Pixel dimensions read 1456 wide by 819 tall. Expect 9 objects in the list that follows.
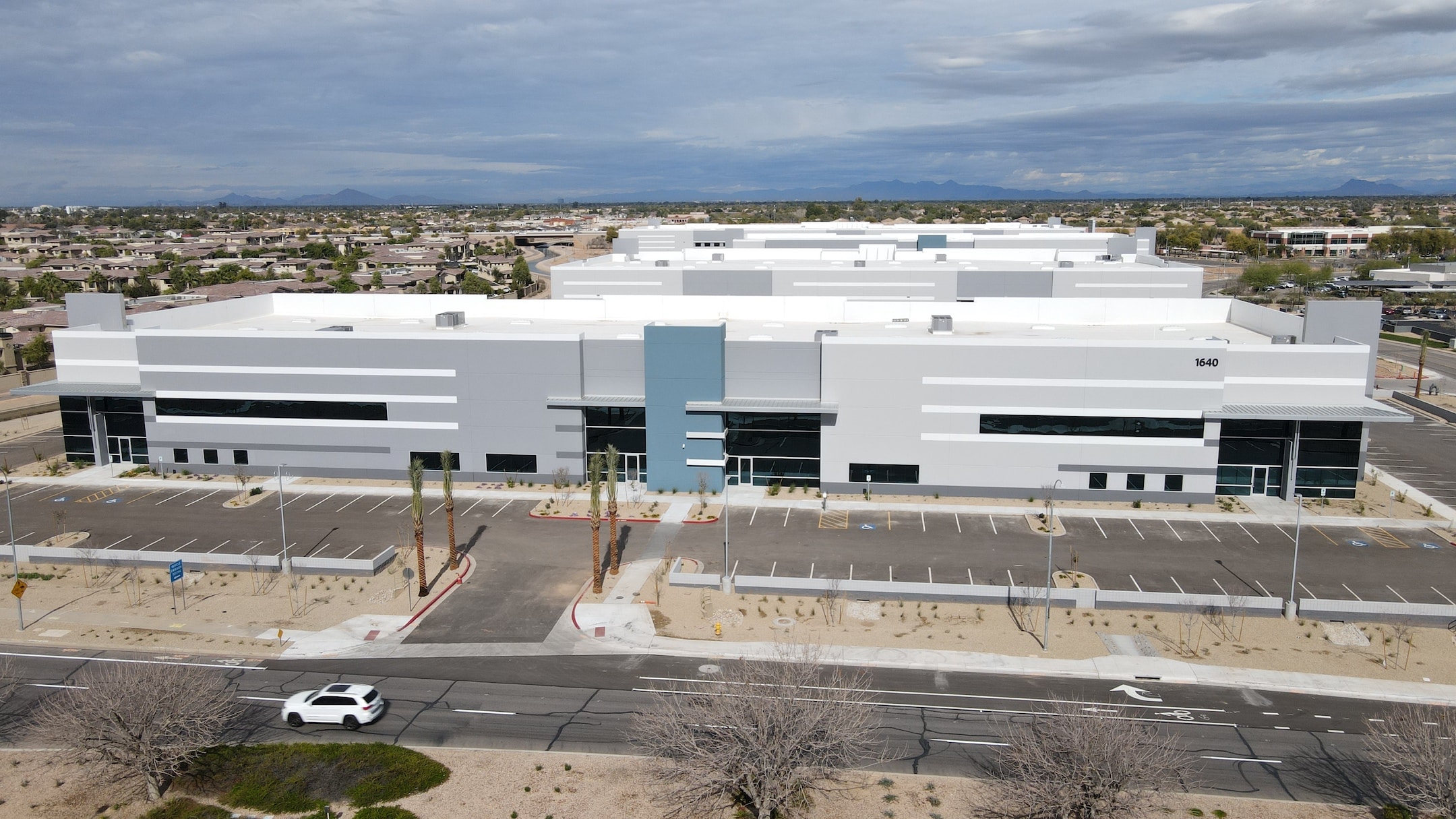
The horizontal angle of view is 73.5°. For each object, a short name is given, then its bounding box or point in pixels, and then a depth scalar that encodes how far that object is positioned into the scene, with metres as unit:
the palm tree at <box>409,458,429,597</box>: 38.62
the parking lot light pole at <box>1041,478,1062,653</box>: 35.38
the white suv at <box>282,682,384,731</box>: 30.06
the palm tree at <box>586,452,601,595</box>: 40.34
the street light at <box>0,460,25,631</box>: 37.66
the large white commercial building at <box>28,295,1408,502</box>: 51.88
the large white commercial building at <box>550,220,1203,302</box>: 79.88
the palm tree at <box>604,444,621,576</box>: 40.28
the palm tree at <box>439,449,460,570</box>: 39.91
